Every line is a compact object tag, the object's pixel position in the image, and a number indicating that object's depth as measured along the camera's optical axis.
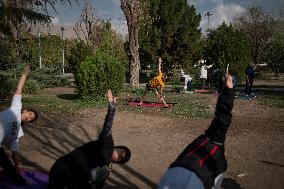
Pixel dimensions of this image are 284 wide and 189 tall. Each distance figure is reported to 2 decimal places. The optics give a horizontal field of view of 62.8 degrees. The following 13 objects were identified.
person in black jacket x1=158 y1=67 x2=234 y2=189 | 1.89
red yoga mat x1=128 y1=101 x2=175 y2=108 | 9.34
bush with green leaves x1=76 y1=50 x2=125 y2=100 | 10.36
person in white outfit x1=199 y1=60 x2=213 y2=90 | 13.30
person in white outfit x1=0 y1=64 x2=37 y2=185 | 3.22
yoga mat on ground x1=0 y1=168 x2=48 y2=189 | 3.67
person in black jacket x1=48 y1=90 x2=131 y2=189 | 2.48
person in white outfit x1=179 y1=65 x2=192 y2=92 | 12.75
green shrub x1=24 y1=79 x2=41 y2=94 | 12.50
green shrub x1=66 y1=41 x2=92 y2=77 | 17.50
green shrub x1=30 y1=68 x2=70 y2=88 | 14.49
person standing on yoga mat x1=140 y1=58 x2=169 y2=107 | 9.27
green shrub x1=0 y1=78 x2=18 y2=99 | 9.34
